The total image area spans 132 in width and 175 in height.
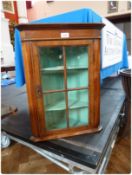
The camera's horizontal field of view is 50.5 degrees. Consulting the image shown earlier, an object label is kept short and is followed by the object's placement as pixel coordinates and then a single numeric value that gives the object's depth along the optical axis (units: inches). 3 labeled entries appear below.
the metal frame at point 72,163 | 35.8
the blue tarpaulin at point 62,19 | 47.6
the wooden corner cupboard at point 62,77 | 35.5
